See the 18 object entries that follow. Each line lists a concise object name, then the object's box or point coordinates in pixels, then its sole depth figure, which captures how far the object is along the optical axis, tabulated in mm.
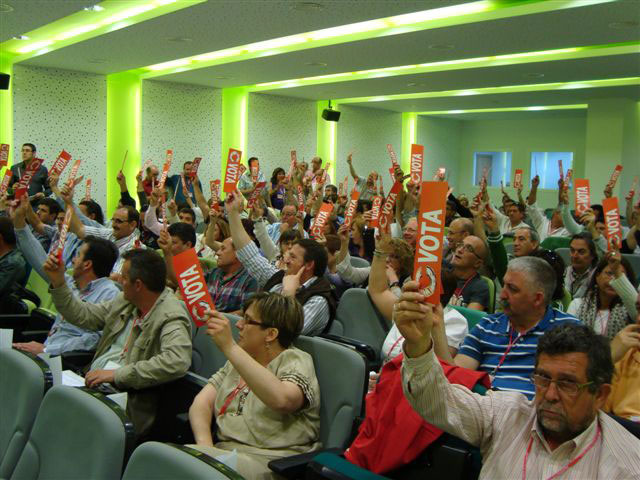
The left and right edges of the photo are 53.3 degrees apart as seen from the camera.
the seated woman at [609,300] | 3080
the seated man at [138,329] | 2660
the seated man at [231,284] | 4090
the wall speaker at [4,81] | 9286
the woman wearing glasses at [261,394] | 2105
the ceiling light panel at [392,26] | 6589
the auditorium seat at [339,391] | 2248
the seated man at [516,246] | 4285
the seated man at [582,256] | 4305
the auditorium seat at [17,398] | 1891
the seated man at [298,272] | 3355
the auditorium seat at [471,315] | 3010
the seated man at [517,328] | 2406
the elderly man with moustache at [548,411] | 1558
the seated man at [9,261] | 4168
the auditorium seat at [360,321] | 3574
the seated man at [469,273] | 3664
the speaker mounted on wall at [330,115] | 13938
